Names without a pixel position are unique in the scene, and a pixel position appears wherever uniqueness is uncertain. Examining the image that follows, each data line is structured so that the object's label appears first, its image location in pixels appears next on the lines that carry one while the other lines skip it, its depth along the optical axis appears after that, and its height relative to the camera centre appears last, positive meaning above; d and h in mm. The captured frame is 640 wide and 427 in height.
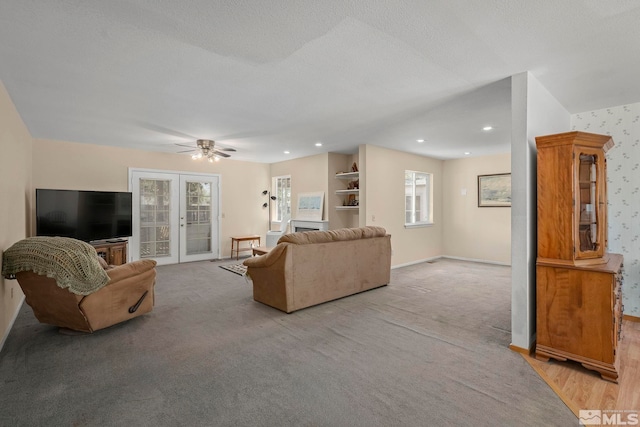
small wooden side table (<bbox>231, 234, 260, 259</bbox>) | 7312 -729
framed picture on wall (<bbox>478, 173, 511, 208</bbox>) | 6500 +464
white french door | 6203 -98
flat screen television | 4666 -33
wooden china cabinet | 2258 -418
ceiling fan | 5156 +1082
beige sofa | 3527 -717
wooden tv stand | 5090 -670
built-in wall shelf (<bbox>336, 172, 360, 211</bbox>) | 6293 +427
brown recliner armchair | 2656 -665
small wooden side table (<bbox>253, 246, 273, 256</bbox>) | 5625 -743
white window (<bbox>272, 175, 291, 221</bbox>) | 7879 +399
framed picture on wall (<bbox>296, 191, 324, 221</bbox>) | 6605 +129
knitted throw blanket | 2633 -454
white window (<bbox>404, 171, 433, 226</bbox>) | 6797 +310
